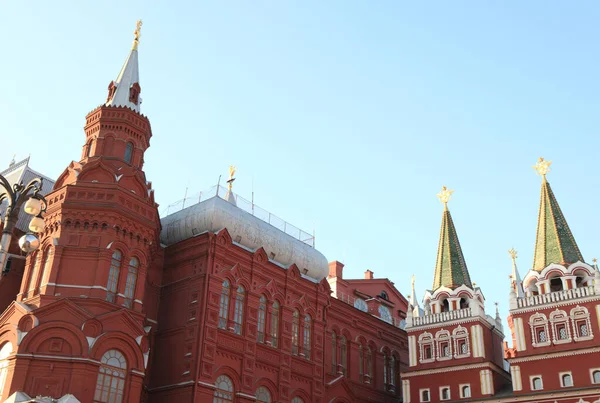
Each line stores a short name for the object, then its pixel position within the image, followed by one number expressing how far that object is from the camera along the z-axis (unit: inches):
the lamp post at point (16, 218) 706.2
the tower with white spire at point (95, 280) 1154.7
